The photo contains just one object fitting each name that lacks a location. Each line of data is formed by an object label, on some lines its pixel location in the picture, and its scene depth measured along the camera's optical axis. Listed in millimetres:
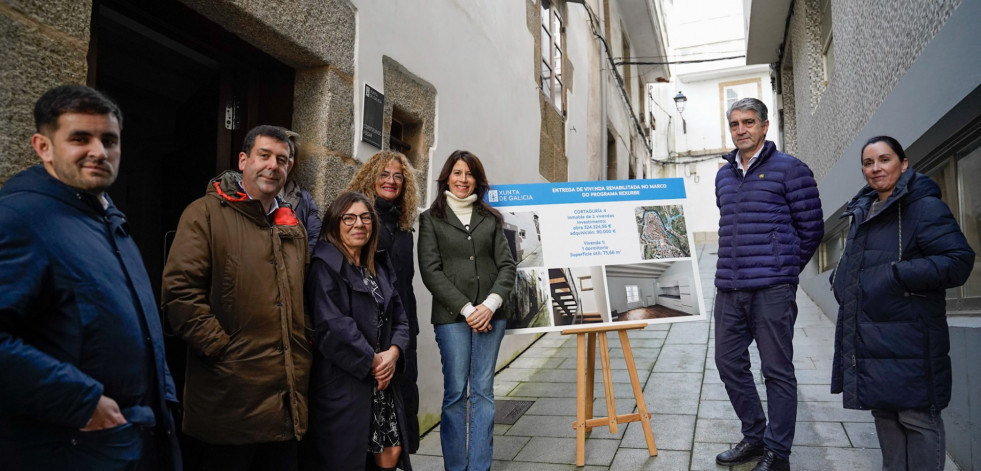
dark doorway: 2598
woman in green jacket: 2896
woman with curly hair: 2838
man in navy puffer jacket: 2912
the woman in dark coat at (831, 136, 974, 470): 2240
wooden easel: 3223
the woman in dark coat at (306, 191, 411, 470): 2230
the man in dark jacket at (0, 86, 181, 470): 1206
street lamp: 16711
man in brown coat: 1929
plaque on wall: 3393
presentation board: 3344
